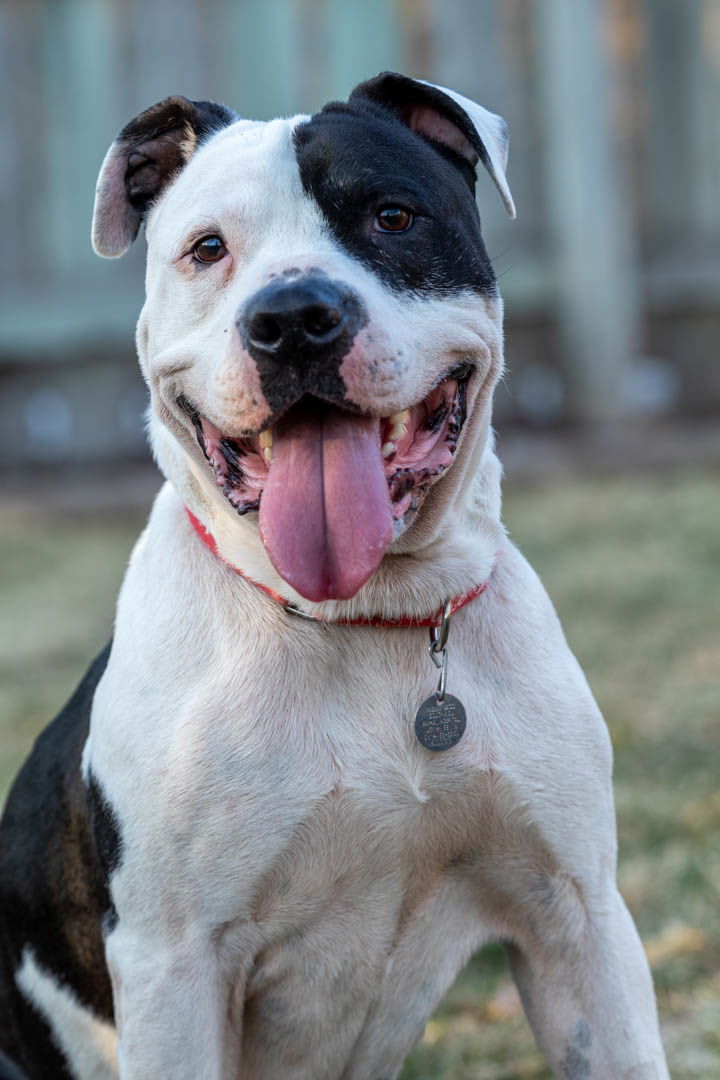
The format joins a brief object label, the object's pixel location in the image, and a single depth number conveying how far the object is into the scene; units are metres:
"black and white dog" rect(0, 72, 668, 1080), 2.52
